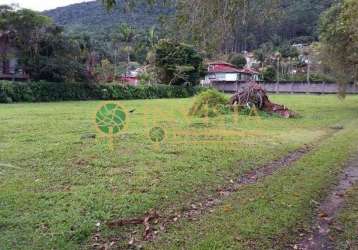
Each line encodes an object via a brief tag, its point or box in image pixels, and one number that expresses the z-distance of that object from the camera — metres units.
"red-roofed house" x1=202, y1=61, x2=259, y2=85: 70.89
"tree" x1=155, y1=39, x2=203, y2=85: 48.66
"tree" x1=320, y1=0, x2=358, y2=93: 23.09
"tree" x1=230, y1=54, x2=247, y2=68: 72.06
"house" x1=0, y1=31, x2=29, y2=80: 36.28
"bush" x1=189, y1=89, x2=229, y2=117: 19.38
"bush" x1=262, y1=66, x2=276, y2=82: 68.88
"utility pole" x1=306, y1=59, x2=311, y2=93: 60.38
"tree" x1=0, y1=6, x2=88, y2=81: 35.44
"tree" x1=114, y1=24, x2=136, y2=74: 55.47
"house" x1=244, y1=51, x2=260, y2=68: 71.96
